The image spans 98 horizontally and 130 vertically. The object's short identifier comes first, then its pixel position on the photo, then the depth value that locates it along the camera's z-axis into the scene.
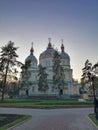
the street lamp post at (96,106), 8.35
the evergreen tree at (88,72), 31.09
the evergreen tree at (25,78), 35.02
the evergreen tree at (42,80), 34.36
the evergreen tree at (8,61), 22.81
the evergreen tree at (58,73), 30.41
